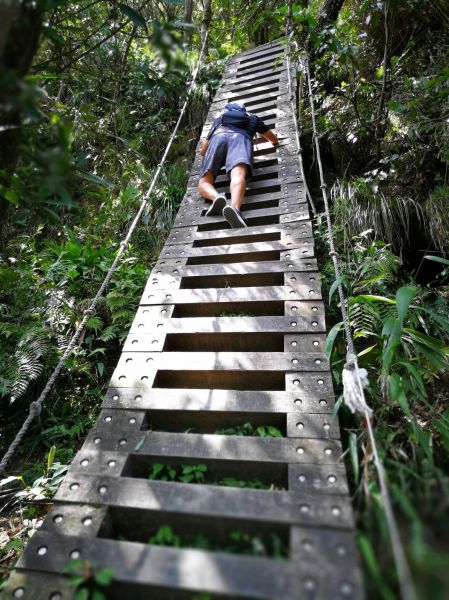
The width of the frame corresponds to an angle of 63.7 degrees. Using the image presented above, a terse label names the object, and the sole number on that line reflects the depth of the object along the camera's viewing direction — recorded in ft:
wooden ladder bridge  3.41
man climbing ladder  10.48
